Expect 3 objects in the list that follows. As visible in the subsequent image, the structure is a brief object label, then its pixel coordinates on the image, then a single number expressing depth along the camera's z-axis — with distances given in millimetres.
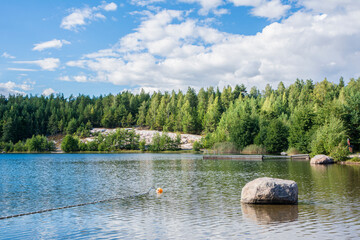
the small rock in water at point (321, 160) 54281
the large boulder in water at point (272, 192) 18391
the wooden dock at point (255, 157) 69875
